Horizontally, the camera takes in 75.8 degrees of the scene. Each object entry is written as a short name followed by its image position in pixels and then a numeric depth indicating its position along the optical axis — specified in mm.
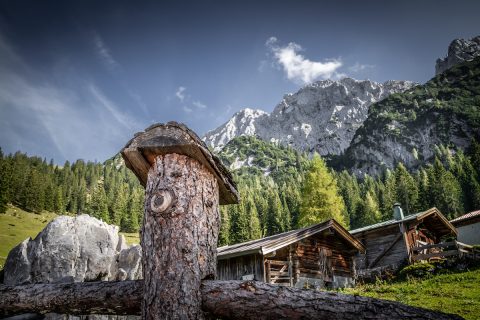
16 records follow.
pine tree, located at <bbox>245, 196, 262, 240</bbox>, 71781
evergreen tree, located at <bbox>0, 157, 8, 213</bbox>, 73131
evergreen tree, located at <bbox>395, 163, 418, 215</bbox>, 67500
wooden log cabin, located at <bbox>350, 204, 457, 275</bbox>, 24836
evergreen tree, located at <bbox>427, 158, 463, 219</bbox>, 63188
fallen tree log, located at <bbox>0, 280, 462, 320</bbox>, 2195
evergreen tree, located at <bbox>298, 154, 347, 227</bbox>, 36188
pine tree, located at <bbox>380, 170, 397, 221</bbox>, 68125
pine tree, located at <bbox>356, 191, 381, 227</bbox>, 68312
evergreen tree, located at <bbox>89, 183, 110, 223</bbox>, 91800
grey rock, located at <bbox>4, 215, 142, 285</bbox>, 9758
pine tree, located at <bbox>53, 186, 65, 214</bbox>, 96062
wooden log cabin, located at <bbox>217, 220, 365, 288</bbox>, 17641
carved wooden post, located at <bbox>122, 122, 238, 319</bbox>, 2674
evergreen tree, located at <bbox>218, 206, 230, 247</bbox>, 70375
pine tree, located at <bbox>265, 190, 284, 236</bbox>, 78250
